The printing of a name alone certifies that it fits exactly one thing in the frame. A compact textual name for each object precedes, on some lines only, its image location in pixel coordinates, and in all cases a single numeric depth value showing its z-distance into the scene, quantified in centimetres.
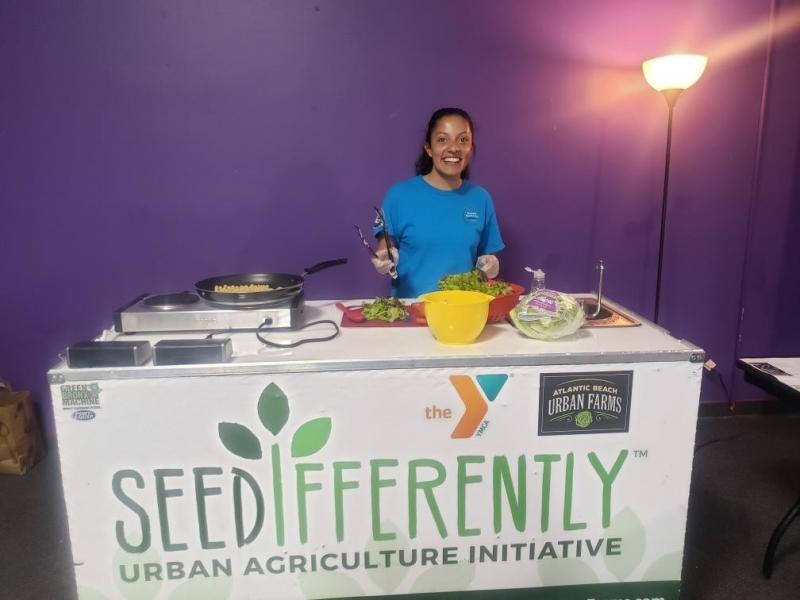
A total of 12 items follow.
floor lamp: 259
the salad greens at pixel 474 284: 168
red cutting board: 170
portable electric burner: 160
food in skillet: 167
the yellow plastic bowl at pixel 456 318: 145
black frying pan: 161
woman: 240
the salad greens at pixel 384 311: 172
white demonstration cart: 138
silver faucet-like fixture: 174
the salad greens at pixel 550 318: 148
